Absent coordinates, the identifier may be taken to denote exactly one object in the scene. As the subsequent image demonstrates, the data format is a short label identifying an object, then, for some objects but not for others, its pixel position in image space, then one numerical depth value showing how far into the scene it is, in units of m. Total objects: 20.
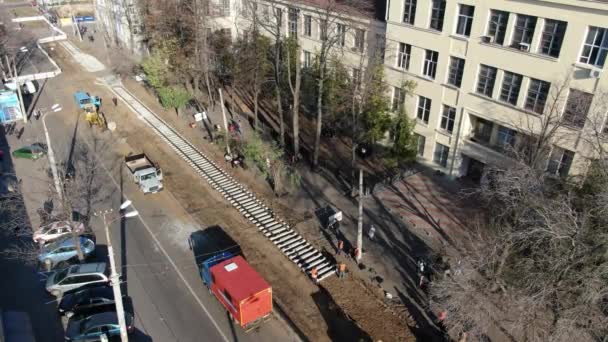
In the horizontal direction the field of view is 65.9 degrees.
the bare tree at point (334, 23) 37.30
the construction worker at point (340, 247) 32.44
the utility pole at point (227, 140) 42.38
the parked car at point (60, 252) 31.03
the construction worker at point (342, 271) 30.23
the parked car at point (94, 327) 25.07
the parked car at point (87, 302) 26.83
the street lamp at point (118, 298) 20.11
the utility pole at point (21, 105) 49.75
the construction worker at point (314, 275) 30.02
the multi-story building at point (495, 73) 30.14
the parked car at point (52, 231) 32.81
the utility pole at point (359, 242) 29.40
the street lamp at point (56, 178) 30.21
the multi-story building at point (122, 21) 62.09
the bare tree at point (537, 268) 18.53
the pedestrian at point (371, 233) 33.38
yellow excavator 50.09
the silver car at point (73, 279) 28.55
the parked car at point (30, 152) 43.88
